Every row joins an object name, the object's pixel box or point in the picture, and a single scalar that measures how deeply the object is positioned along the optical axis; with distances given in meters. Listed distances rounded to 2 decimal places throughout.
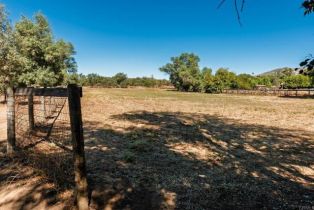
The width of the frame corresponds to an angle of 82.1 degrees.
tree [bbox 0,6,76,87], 13.34
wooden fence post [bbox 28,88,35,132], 6.27
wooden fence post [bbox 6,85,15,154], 4.77
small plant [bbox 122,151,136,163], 4.72
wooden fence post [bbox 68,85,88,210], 2.86
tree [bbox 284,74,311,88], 59.84
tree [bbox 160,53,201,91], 60.51
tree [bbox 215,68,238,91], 58.85
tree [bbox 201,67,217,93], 54.53
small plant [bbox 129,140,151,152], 5.58
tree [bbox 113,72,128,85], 105.86
